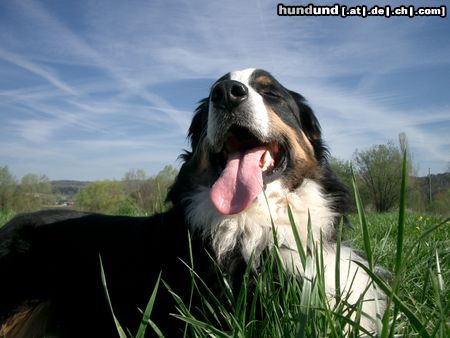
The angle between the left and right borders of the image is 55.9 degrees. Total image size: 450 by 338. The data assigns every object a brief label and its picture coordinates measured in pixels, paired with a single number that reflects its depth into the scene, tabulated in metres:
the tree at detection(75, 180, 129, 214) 34.75
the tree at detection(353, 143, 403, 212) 35.03
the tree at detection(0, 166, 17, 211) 28.70
